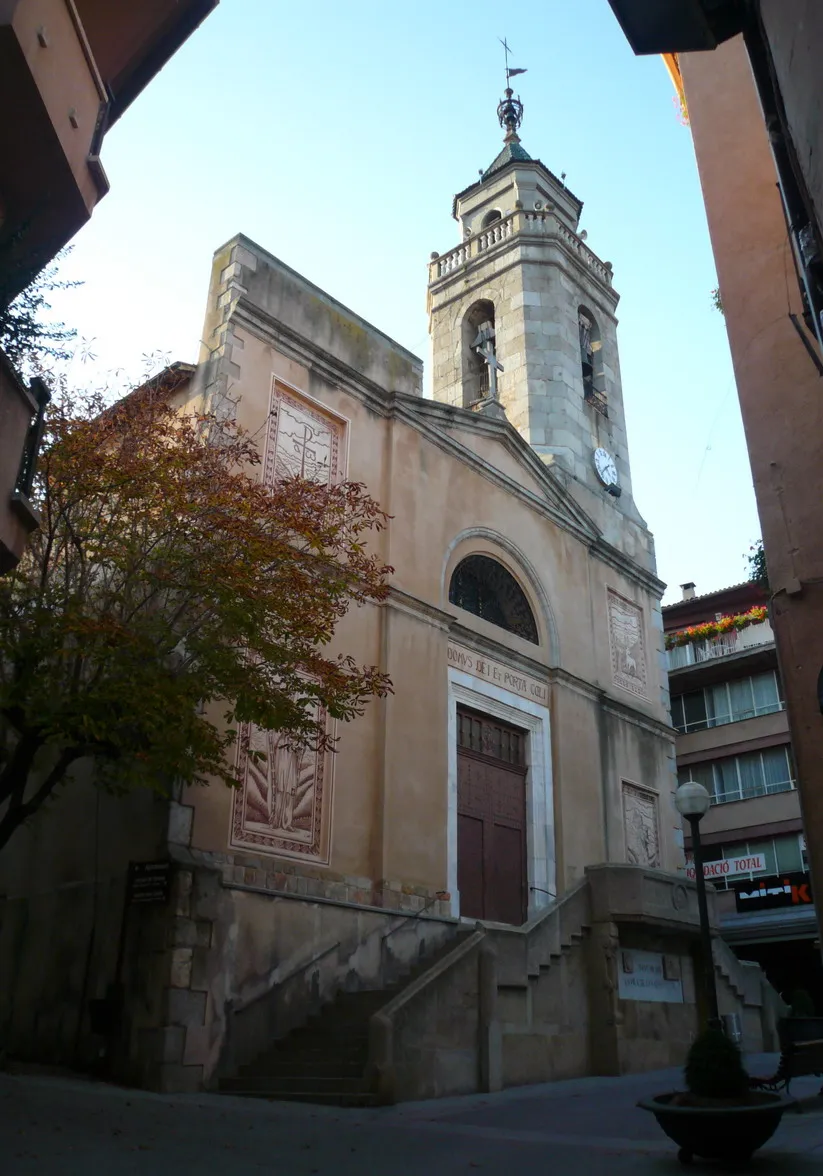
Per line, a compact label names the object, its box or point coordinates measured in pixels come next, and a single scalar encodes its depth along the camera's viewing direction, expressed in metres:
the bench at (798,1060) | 10.52
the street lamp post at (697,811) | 11.91
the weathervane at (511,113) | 31.87
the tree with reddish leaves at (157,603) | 10.32
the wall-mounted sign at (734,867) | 30.41
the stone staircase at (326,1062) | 11.43
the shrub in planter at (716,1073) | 8.01
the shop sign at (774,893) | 27.80
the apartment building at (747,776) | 28.23
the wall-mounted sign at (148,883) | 12.38
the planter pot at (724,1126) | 7.60
